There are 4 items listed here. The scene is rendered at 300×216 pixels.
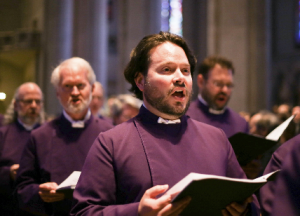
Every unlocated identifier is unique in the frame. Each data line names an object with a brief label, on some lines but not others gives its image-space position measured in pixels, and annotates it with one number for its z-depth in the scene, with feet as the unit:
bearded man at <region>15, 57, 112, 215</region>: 9.81
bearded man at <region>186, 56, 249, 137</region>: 13.83
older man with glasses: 13.19
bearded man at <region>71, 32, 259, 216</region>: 6.42
